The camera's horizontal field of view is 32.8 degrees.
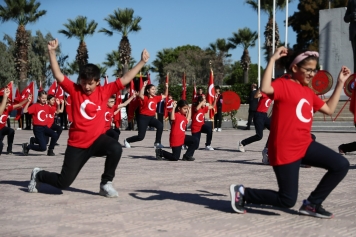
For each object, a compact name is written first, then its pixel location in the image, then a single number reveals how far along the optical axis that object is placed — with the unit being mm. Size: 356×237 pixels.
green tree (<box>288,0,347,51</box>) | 56812
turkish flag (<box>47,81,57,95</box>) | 23894
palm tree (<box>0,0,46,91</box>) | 44488
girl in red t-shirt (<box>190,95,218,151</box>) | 13414
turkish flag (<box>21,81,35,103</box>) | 19922
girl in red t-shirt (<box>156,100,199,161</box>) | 11719
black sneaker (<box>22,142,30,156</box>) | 13461
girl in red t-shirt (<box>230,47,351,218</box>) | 5344
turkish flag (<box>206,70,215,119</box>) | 22062
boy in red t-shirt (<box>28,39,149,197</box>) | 6668
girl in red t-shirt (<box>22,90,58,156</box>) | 13016
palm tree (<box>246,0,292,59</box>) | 46500
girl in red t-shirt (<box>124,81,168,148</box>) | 14578
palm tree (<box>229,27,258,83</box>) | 57875
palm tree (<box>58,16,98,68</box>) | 51512
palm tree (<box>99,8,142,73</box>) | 47156
